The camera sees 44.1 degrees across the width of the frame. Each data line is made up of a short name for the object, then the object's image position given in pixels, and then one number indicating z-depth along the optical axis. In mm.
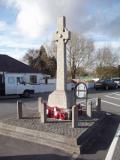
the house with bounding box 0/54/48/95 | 14150
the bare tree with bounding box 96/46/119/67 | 35135
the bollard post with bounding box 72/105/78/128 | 5205
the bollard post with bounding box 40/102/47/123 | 5506
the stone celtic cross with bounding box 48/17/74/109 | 6446
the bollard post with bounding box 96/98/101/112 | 7595
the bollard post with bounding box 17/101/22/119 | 6062
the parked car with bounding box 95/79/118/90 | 22064
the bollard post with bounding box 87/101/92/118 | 6436
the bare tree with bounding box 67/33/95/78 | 31371
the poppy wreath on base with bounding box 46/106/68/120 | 6002
